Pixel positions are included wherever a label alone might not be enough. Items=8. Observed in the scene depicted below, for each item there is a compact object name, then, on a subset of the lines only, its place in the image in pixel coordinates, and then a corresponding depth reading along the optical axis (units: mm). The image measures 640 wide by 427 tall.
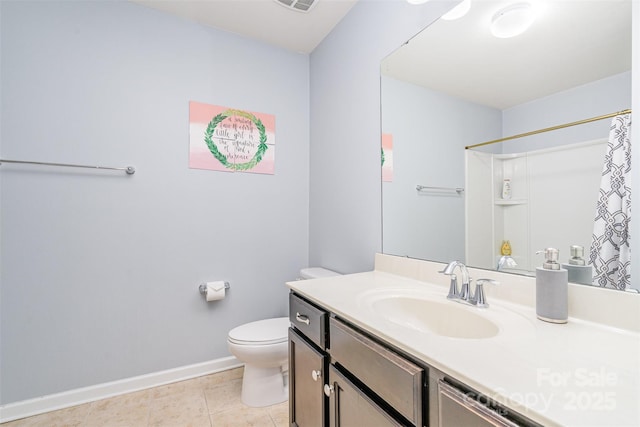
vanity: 467
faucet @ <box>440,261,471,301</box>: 985
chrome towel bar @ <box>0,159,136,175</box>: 1471
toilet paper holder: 1901
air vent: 1691
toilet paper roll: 1869
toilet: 1533
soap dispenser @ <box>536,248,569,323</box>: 750
